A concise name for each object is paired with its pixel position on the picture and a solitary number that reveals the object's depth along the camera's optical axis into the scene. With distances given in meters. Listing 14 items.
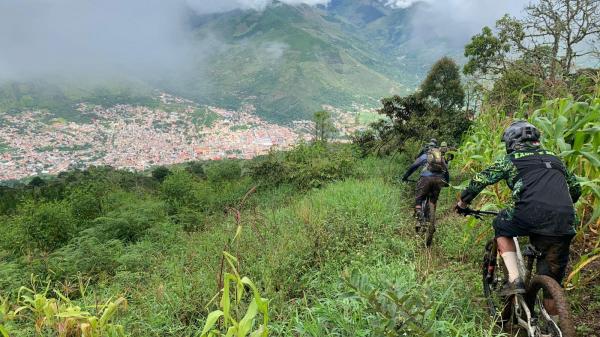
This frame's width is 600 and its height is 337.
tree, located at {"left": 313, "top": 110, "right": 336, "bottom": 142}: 22.02
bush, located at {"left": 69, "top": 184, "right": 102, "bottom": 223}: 9.90
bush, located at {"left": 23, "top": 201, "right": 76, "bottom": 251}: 8.12
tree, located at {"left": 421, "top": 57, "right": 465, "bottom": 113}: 13.23
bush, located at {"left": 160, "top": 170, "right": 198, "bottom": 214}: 11.51
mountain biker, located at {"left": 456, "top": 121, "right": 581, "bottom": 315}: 2.62
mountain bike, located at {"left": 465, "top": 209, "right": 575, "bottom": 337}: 2.39
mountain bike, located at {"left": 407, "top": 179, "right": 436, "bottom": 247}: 5.32
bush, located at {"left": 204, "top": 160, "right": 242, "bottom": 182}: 17.39
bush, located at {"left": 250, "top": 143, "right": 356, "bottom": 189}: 10.49
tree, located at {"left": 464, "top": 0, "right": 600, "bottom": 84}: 14.52
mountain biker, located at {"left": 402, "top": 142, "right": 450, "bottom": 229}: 5.82
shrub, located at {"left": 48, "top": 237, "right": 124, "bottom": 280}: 5.61
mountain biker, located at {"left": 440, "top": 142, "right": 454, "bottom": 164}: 6.28
